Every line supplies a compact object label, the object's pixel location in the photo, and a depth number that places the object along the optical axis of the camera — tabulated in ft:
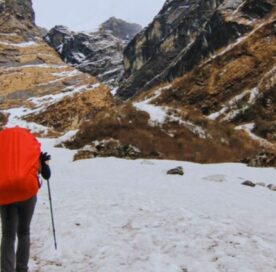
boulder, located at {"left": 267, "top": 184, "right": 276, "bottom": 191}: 55.21
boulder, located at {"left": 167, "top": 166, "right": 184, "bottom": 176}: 62.18
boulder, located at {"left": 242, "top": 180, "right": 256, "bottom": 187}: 56.13
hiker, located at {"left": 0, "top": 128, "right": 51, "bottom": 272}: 22.48
